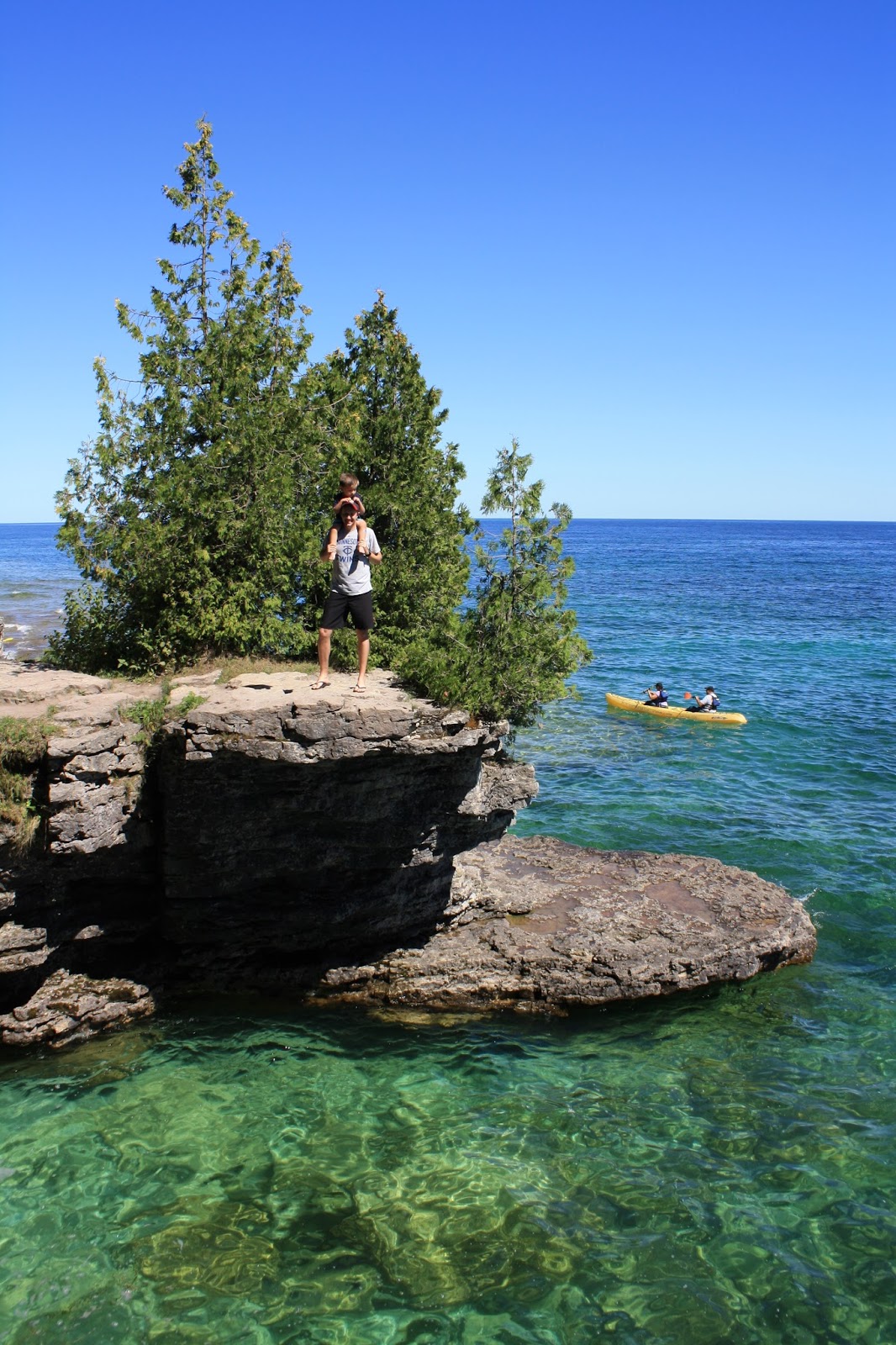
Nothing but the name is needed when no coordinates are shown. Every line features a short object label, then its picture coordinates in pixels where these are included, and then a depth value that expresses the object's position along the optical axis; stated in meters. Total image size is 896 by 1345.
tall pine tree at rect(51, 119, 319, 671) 15.85
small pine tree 14.33
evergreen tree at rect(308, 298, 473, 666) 17.16
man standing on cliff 13.27
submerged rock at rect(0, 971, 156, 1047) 13.20
